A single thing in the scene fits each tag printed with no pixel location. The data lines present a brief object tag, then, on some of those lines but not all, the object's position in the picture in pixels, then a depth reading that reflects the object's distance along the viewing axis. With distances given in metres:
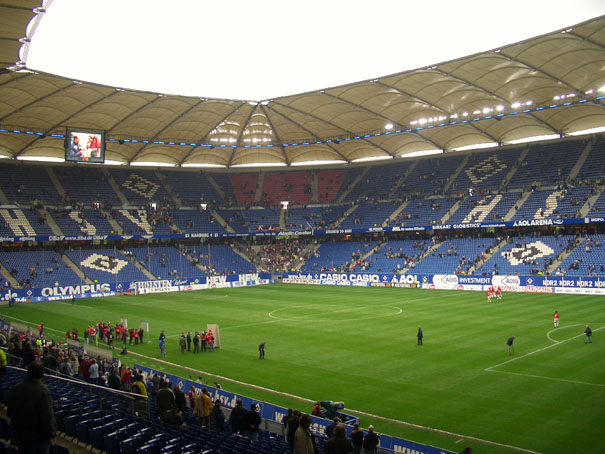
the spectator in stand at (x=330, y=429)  14.02
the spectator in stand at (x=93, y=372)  20.84
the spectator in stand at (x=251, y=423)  14.23
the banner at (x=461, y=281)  49.66
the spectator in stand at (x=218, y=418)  15.98
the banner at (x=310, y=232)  58.31
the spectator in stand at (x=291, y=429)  12.64
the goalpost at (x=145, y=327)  35.62
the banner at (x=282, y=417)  14.02
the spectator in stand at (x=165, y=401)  13.92
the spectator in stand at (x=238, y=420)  14.31
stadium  20.64
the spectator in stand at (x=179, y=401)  14.78
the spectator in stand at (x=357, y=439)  12.54
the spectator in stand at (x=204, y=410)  16.06
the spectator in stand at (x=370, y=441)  13.06
